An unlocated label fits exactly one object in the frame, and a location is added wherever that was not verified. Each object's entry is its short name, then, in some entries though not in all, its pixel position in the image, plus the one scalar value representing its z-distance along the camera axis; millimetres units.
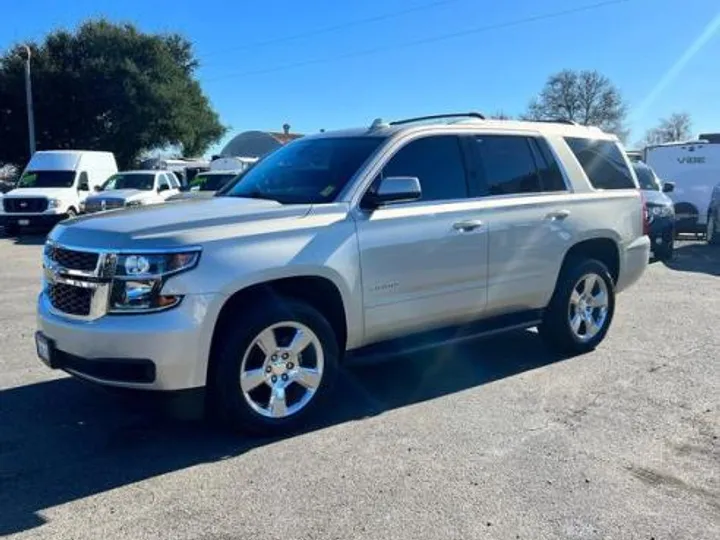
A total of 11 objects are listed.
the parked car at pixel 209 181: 21323
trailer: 16797
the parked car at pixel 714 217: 15641
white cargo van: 19531
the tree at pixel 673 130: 76369
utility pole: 27453
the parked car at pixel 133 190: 19094
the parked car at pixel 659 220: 12930
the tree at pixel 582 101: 70062
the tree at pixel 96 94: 36219
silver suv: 4152
